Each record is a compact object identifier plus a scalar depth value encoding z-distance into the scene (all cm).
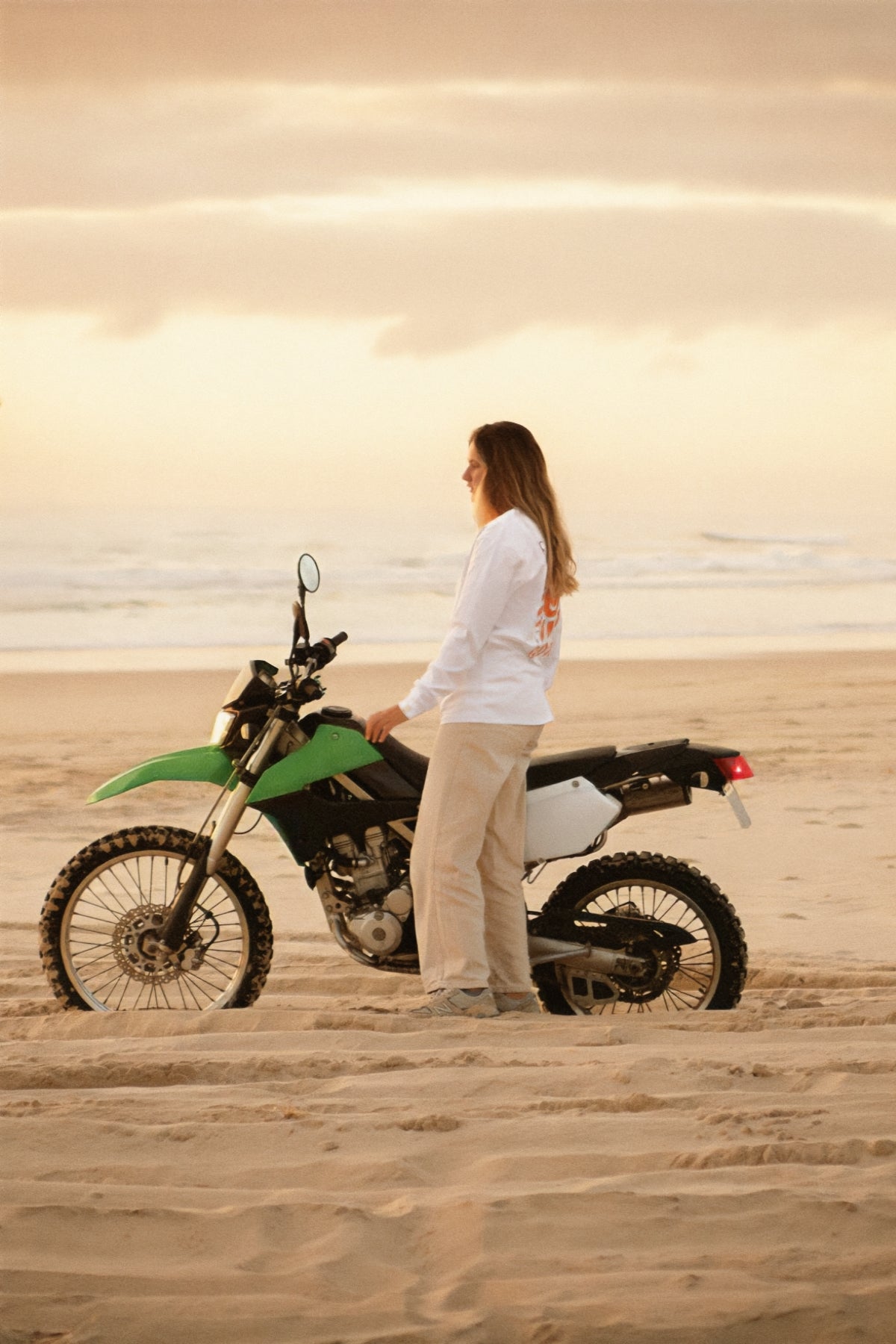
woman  923
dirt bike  965
